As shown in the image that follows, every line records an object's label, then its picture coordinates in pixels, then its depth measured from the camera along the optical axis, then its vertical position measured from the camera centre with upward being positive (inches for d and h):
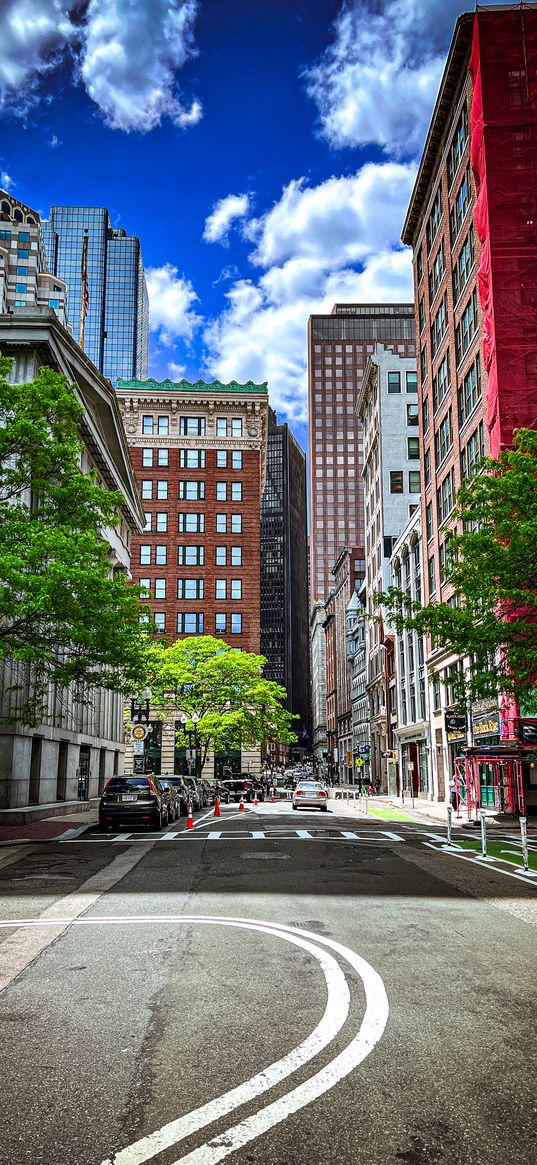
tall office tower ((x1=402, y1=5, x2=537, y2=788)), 1534.2 +953.4
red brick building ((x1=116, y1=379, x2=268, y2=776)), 3531.0 +1069.1
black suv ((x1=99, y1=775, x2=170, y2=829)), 978.1 -41.7
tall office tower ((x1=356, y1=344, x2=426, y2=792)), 3169.3 +1052.3
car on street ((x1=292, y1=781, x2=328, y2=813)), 1637.6 -60.1
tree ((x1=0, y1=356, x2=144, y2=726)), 799.7 +192.8
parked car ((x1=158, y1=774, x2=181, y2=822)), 1138.0 -45.6
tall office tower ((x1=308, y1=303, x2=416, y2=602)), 7716.5 +2518.6
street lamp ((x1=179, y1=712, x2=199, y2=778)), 2126.5 +83.9
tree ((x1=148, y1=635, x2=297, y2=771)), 2132.1 +188.8
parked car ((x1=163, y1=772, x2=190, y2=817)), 1343.5 -36.6
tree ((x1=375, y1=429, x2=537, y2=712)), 874.8 +186.7
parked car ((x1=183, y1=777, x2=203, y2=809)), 1498.5 -46.5
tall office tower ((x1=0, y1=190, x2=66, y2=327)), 5123.0 +2925.7
